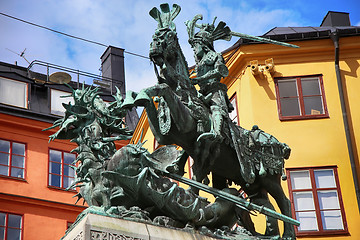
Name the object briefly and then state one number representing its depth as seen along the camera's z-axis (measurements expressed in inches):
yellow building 1087.6
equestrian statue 564.4
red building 1300.4
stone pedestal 516.4
